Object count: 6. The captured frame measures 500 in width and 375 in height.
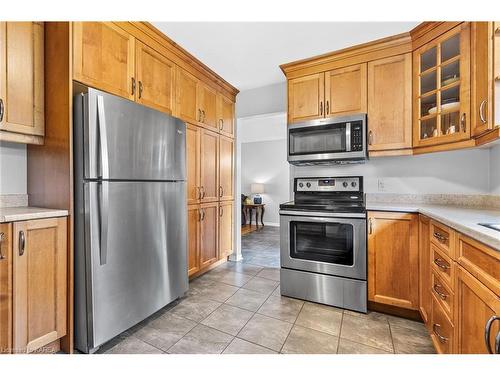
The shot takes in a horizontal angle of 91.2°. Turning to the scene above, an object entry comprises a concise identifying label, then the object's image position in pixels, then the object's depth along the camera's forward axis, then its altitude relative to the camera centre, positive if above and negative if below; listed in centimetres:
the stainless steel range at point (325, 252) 210 -59
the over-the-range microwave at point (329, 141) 236 +47
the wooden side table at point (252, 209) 639 -64
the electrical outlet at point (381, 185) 259 +2
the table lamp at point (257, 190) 671 -8
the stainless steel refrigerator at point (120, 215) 150 -19
